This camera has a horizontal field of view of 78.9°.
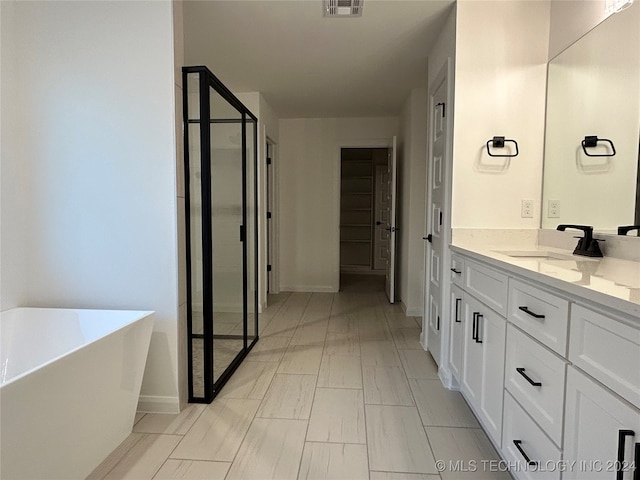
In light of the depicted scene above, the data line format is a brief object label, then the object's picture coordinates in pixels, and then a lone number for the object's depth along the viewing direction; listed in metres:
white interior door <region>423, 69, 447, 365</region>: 2.63
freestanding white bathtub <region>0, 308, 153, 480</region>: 1.22
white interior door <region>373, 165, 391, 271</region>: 7.05
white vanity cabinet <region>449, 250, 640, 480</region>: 0.89
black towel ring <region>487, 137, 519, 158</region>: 2.37
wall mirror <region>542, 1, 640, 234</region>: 1.78
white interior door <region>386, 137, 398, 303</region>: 4.44
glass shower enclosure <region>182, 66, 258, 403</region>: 2.21
